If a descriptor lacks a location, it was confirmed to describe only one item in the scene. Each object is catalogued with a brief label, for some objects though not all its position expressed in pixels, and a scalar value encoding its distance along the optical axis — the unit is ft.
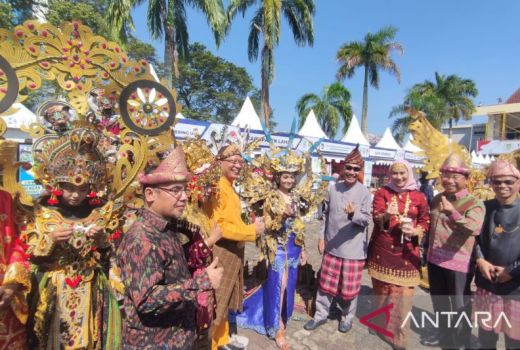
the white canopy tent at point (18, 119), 16.02
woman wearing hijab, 9.81
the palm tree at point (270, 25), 48.83
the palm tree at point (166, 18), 36.86
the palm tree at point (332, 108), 83.56
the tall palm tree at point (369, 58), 69.56
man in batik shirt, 4.53
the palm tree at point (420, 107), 83.41
